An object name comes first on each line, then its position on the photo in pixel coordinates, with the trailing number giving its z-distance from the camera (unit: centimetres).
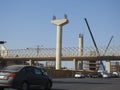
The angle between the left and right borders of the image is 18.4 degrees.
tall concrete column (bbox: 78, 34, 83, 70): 13296
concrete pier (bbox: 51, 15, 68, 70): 10095
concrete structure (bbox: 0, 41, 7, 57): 15223
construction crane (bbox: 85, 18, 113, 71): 12663
